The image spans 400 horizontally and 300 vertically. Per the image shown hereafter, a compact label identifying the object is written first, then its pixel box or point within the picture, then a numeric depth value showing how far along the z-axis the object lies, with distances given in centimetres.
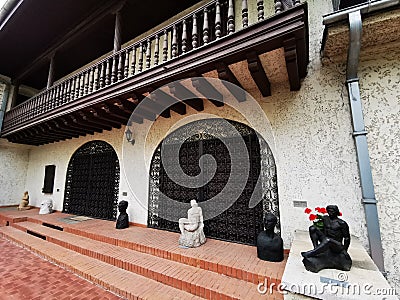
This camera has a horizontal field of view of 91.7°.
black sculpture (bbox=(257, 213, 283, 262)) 293
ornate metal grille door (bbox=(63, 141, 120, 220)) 590
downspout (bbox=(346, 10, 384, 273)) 253
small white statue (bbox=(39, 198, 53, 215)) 693
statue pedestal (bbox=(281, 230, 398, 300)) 158
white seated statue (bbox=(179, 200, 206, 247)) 361
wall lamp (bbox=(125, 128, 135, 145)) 545
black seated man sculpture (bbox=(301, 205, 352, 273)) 190
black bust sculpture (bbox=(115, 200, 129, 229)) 487
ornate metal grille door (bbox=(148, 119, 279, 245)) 376
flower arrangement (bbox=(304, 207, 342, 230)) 230
